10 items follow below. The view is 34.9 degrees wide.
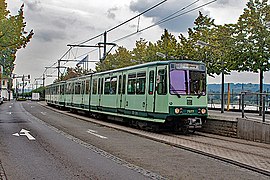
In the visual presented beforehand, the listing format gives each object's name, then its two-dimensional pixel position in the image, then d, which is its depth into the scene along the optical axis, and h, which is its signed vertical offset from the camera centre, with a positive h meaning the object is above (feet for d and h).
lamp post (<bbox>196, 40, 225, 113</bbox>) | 96.17 +4.50
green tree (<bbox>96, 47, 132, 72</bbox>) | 170.01 +15.69
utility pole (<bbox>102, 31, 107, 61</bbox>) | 115.85 +14.96
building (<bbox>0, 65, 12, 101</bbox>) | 400.32 +5.92
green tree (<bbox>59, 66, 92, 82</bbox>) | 310.82 +18.43
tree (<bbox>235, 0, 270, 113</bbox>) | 83.51 +11.52
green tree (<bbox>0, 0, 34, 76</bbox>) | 90.79 +13.73
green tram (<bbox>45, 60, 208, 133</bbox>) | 58.85 +0.38
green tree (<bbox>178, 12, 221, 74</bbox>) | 108.99 +14.16
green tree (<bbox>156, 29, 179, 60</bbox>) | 125.39 +17.10
